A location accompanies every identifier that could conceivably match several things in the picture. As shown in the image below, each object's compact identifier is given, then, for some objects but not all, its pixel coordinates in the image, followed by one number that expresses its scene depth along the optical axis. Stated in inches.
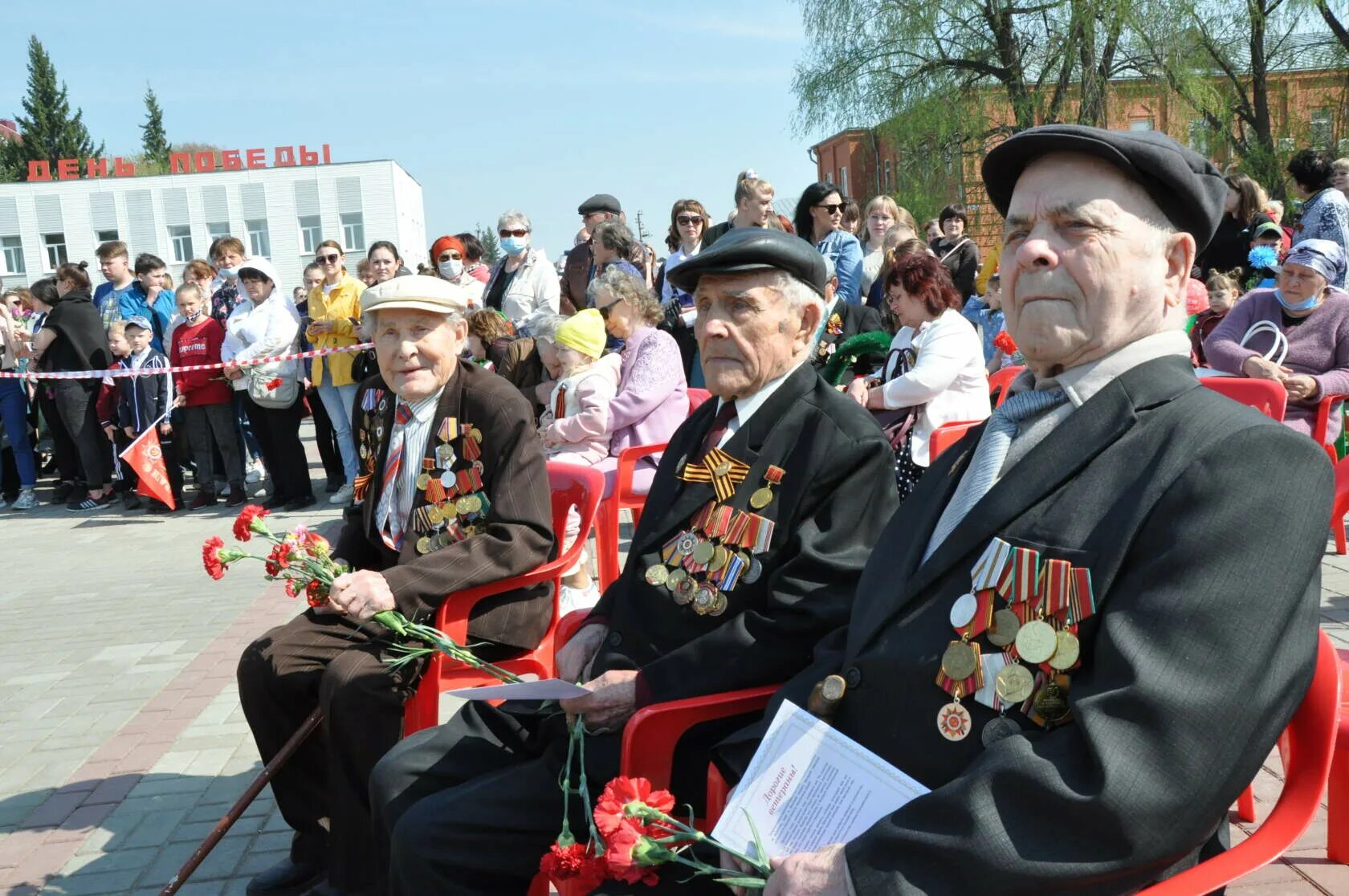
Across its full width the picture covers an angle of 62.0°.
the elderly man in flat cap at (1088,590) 57.2
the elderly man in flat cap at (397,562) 122.8
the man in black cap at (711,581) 94.1
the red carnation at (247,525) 127.9
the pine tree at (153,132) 3321.9
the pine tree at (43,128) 2829.7
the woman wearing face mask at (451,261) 390.6
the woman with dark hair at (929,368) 203.9
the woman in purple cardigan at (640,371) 235.0
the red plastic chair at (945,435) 180.1
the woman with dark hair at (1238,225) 346.9
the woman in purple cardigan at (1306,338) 216.1
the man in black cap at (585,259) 357.4
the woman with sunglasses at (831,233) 308.2
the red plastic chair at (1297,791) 59.8
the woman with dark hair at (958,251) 369.4
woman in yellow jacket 385.4
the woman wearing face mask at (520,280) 354.3
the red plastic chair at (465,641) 126.2
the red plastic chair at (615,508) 195.6
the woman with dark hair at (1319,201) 312.8
